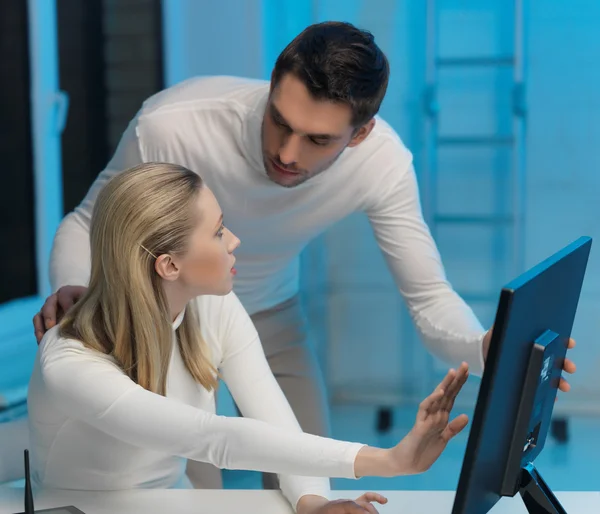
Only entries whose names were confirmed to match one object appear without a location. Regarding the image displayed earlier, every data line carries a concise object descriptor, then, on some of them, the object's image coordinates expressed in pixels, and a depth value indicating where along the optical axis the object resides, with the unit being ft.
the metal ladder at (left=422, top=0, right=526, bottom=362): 17.20
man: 10.05
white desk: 9.07
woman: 8.86
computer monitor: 7.76
